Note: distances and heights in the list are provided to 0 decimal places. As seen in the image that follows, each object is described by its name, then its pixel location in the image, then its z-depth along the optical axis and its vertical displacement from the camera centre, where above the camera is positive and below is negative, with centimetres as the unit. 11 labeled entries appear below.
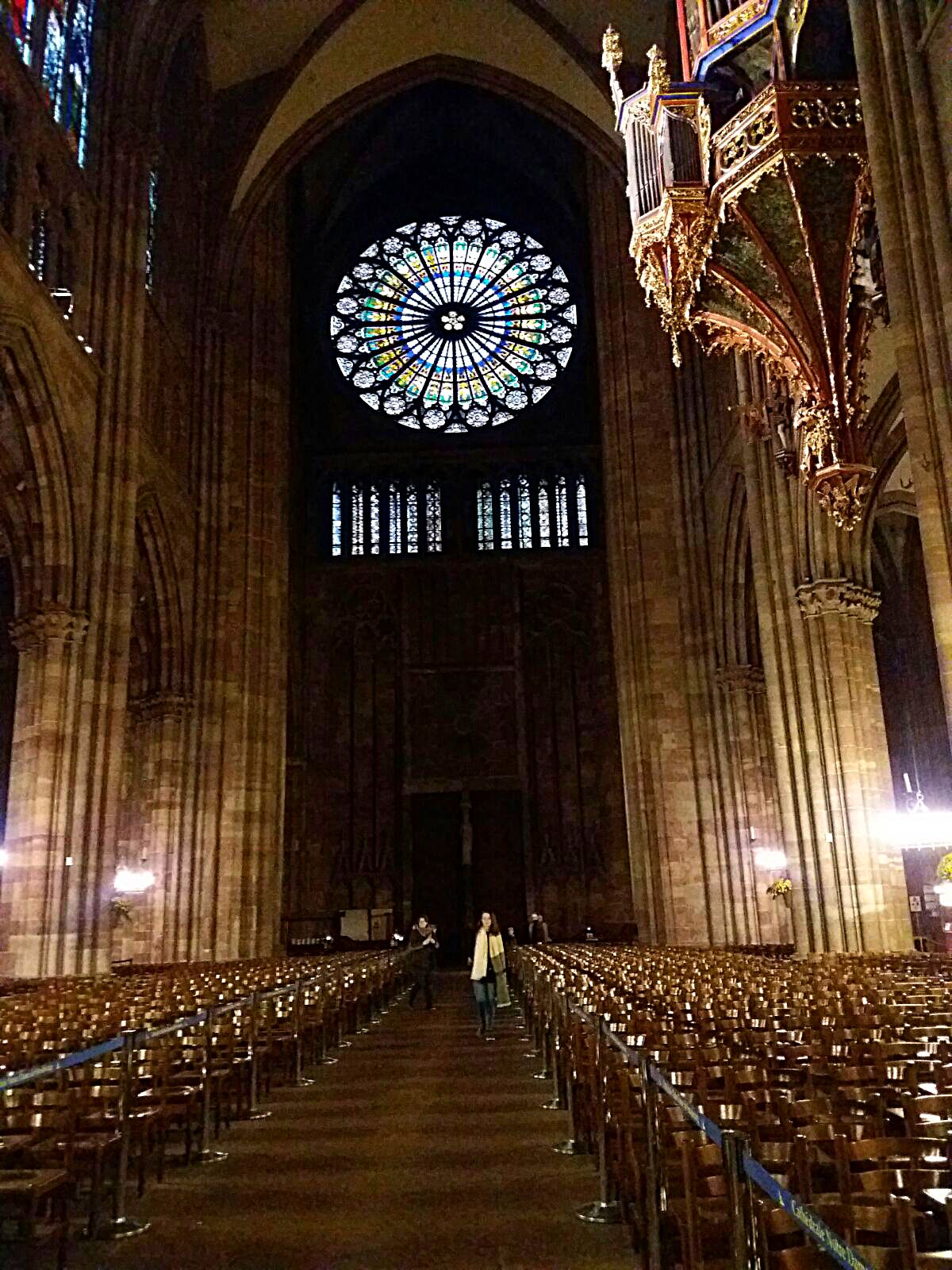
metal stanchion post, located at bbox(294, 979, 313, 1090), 895 -100
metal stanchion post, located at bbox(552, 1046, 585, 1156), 618 -119
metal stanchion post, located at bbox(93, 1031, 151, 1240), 471 -101
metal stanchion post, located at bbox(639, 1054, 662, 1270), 384 -89
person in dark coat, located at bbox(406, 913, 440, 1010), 1593 -42
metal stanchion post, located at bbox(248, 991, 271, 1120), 741 -99
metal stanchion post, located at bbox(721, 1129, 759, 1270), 261 -65
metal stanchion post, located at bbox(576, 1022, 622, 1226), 484 -126
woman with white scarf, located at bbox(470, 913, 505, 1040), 1173 -48
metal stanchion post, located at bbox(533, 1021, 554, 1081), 900 -113
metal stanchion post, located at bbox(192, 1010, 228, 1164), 613 -104
